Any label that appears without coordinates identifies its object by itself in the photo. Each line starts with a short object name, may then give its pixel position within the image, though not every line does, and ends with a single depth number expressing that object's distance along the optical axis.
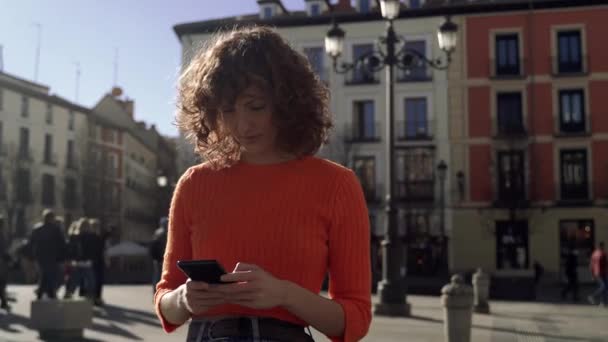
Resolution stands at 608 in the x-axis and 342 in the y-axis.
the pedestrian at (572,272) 20.75
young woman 1.79
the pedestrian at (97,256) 13.98
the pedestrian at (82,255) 13.83
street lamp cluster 14.04
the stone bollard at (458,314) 8.77
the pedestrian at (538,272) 29.09
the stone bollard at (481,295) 15.16
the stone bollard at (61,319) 9.48
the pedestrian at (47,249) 12.62
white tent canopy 34.41
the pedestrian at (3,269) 13.46
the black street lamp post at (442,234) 34.12
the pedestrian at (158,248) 13.56
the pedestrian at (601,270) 17.90
